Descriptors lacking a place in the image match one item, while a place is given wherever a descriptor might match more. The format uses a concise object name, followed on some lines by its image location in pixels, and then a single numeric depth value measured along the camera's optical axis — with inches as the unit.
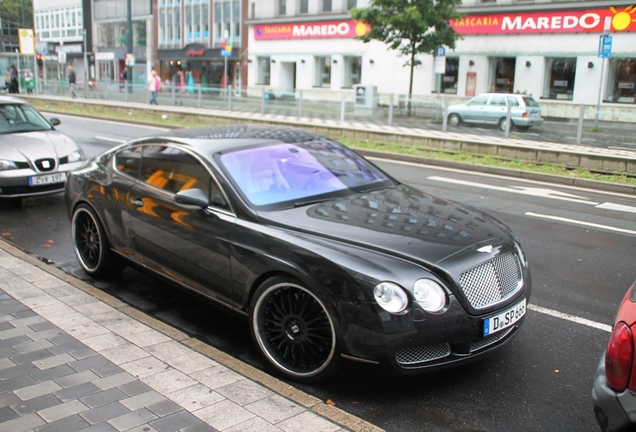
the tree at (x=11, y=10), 3459.6
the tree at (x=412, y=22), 1206.9
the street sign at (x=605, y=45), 773.3
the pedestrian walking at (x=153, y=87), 1224.8
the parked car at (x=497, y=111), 697.6
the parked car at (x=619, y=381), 97.4
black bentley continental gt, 142.6
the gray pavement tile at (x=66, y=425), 121.2
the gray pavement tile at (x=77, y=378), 140.2
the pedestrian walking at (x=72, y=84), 1457.9
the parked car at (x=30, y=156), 339.0
